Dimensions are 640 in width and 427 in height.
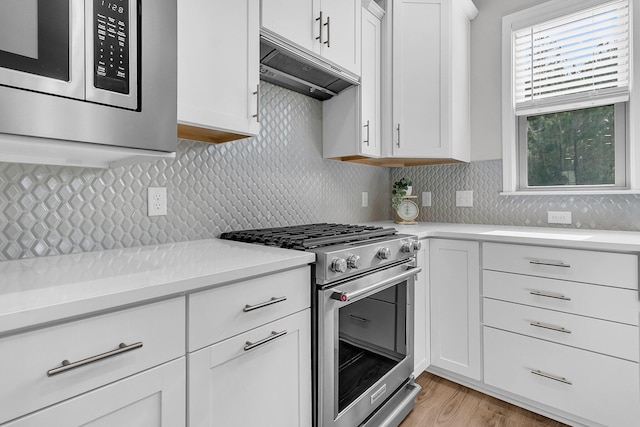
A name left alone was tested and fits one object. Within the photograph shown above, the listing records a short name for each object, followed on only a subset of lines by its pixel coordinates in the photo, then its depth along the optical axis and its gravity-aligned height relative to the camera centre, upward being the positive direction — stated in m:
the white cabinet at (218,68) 1.21 +0.56
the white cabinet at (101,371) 0.64 -0.34
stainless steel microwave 0.74 +0.36
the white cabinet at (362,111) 2.13 +0.66
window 2.10 +0.77
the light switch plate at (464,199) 2.60 +0.10
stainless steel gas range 1.28 -0.48
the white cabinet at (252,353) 0.93 -0.45
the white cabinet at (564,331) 1.52 -0.60
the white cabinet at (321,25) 1.53 +0.94
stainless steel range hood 1.60 +0.78
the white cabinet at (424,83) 2.29 +0.89
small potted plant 2.54 +0.16
